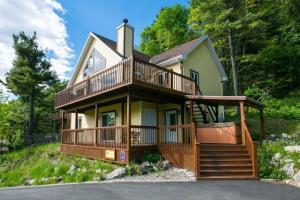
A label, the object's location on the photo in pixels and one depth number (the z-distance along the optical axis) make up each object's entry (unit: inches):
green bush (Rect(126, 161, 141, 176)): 454.0
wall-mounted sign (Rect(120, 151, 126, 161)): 498.0
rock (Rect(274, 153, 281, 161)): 438.6
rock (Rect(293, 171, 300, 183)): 379.4
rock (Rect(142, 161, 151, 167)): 475.2
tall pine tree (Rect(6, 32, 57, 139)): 1065.1
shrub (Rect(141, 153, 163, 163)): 502.6
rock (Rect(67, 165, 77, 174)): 524.1
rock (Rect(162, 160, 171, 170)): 476.7
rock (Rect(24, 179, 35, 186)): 509.7
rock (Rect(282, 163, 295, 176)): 401.9
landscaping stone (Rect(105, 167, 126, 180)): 444.3
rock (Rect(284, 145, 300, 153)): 442.4
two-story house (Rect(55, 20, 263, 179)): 466.9
